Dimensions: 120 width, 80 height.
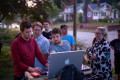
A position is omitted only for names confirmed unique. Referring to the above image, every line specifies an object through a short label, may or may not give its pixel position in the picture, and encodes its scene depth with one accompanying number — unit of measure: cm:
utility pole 782
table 241
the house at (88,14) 4167
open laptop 214
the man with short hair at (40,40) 340
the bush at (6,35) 1719
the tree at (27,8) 754
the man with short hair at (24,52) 264
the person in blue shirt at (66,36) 480
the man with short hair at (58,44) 284
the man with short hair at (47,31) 510
